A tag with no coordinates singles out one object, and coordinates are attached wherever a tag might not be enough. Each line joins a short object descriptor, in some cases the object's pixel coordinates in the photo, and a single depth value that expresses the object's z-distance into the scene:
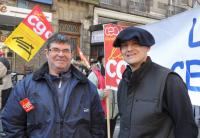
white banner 2.39
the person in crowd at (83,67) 6.02
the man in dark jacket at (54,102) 1.89
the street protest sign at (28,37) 4.38
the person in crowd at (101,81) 3.85
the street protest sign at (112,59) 3.50
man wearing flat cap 1.58
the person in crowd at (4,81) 3.66
